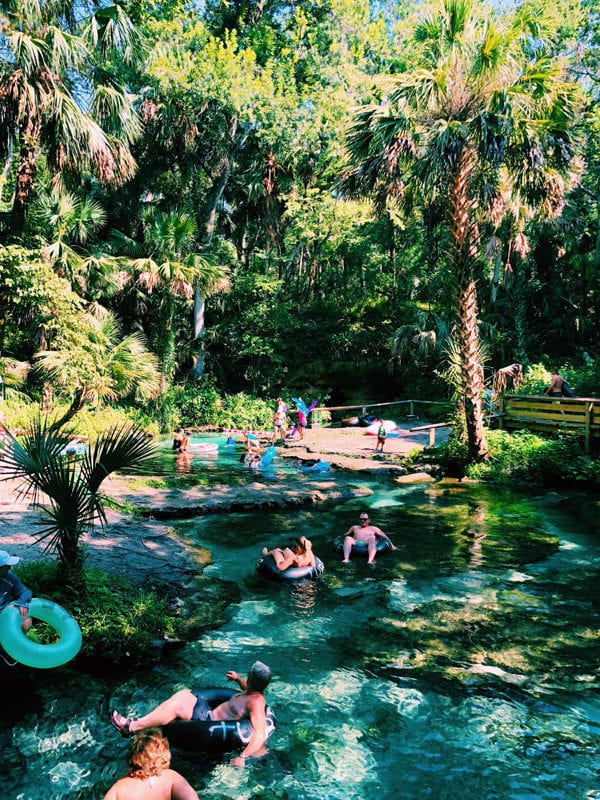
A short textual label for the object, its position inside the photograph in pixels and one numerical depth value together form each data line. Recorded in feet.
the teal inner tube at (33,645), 15.84
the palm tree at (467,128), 43.78
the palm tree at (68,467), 18.86
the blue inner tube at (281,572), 28.84
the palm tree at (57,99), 48.73
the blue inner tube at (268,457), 57.57
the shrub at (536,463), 50.01
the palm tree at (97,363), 61.98
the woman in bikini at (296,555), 29.14
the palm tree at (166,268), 77.10
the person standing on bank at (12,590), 17.04
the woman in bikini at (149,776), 11.98
